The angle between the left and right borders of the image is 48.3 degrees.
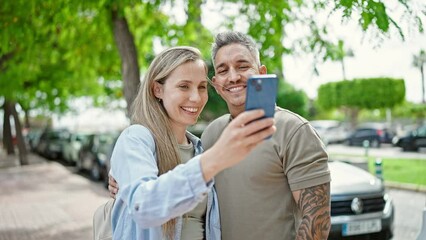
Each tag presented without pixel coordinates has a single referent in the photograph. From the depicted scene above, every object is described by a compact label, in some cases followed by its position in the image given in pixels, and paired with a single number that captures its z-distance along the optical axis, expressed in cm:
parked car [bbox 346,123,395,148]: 3091
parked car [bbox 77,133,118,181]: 1532
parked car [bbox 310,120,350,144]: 3575
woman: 125
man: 214
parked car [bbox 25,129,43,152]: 3316
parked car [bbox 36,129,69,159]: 2578
